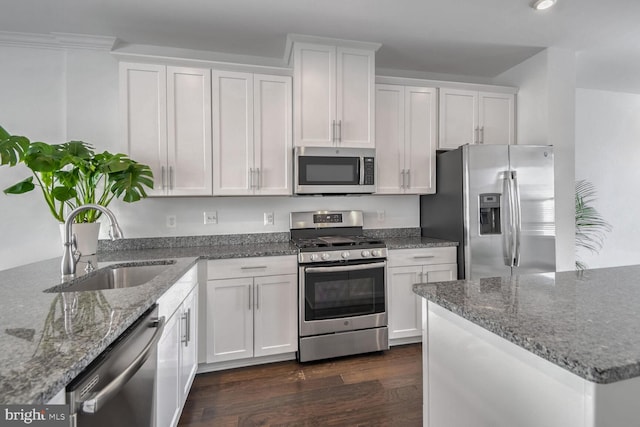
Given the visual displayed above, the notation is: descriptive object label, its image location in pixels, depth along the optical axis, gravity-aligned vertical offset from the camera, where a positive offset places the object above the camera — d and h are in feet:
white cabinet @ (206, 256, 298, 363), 7.43 -2.42
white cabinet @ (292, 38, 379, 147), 8.41 +3.22
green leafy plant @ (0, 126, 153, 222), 5.95 +0.87
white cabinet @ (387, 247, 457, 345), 8.70 -1.95
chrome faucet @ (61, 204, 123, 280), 5.03 -0.54
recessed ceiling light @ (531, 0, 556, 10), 6.97 +4.70
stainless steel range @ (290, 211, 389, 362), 7.84 -2.30
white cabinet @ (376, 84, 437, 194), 9.46 +2.23
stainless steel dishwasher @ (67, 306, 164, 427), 2.39 -1.54
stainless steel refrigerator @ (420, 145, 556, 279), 8.41 -0.03
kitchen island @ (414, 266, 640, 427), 2.01 -1.14
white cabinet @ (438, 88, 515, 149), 9.85 +2.99
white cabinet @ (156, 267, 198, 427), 4.52 -2.42
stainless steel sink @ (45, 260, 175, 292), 5.41 -1.24
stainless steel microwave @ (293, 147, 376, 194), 8.46 +1.11
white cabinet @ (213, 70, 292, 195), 8.23 +2.09
